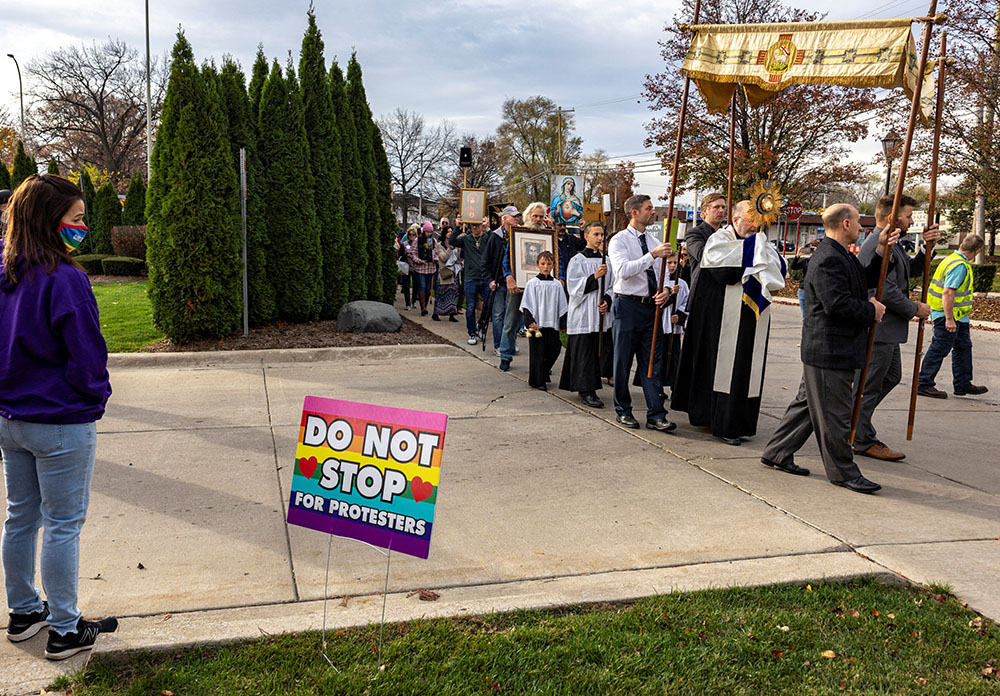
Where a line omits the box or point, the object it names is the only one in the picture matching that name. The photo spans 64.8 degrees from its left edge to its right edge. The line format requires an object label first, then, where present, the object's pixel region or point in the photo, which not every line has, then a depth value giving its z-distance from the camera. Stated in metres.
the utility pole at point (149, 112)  30.69
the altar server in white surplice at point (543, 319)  8.89
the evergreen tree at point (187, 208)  10.37
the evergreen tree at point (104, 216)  31.12
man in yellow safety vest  9.27
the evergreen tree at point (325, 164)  13.16
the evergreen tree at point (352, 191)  13.95
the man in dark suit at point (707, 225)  7.13
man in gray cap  11.04
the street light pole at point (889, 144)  23.73
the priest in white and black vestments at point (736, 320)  6.61
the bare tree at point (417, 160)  68.00
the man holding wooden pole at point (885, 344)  6.46
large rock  12.08
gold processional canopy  5.97
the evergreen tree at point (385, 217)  15.65
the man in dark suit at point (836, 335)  5.42
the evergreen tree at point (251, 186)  11.48
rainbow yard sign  3.17
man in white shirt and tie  7.14
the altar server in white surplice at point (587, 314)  8.09
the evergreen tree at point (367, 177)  14.69
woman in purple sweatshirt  3.01
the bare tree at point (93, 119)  51.69
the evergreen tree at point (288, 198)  12.30
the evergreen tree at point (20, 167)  27.68
